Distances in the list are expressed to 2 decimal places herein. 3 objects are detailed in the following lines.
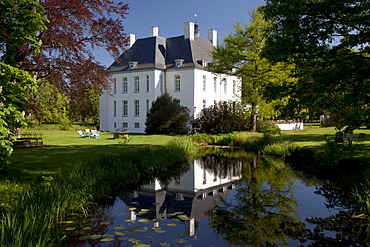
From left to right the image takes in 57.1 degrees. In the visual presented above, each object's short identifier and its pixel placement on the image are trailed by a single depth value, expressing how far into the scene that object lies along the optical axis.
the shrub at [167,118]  29.30
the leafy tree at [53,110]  15.94
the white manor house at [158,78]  36.03
